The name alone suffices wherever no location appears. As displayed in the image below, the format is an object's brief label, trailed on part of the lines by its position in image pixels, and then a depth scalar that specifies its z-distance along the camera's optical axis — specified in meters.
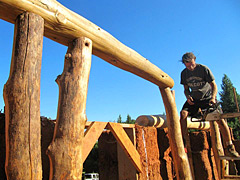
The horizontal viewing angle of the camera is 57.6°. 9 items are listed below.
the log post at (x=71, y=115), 1.73
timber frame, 1.66
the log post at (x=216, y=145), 4.09
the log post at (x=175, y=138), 3.58
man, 4.04
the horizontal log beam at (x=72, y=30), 1.72
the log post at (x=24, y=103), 1.50
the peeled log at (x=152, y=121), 4.46
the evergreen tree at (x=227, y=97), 24.33
